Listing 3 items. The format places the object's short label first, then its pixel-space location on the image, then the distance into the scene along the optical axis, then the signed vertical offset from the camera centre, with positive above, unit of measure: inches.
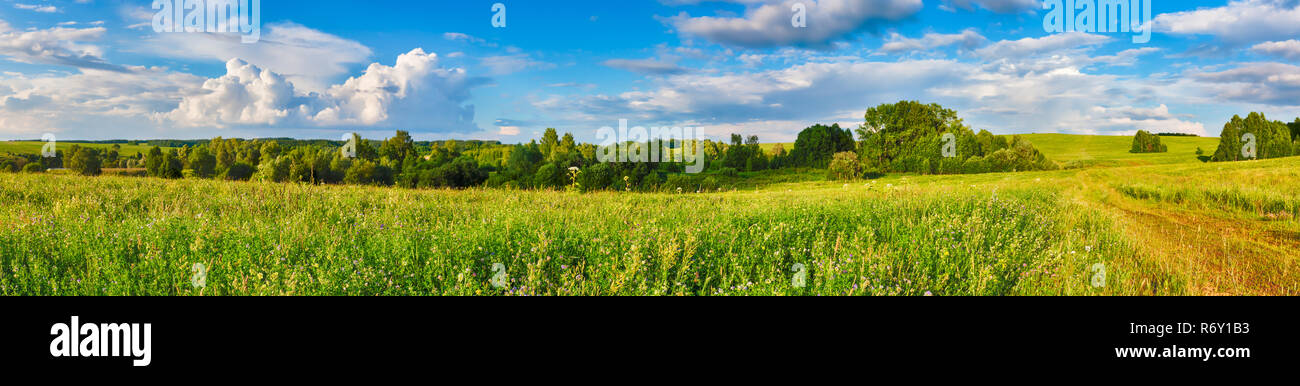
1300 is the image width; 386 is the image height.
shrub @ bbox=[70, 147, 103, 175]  1251.8 +61.8
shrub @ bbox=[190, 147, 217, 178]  2034.6 +92.6
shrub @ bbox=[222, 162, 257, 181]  2087.8 +66.4
